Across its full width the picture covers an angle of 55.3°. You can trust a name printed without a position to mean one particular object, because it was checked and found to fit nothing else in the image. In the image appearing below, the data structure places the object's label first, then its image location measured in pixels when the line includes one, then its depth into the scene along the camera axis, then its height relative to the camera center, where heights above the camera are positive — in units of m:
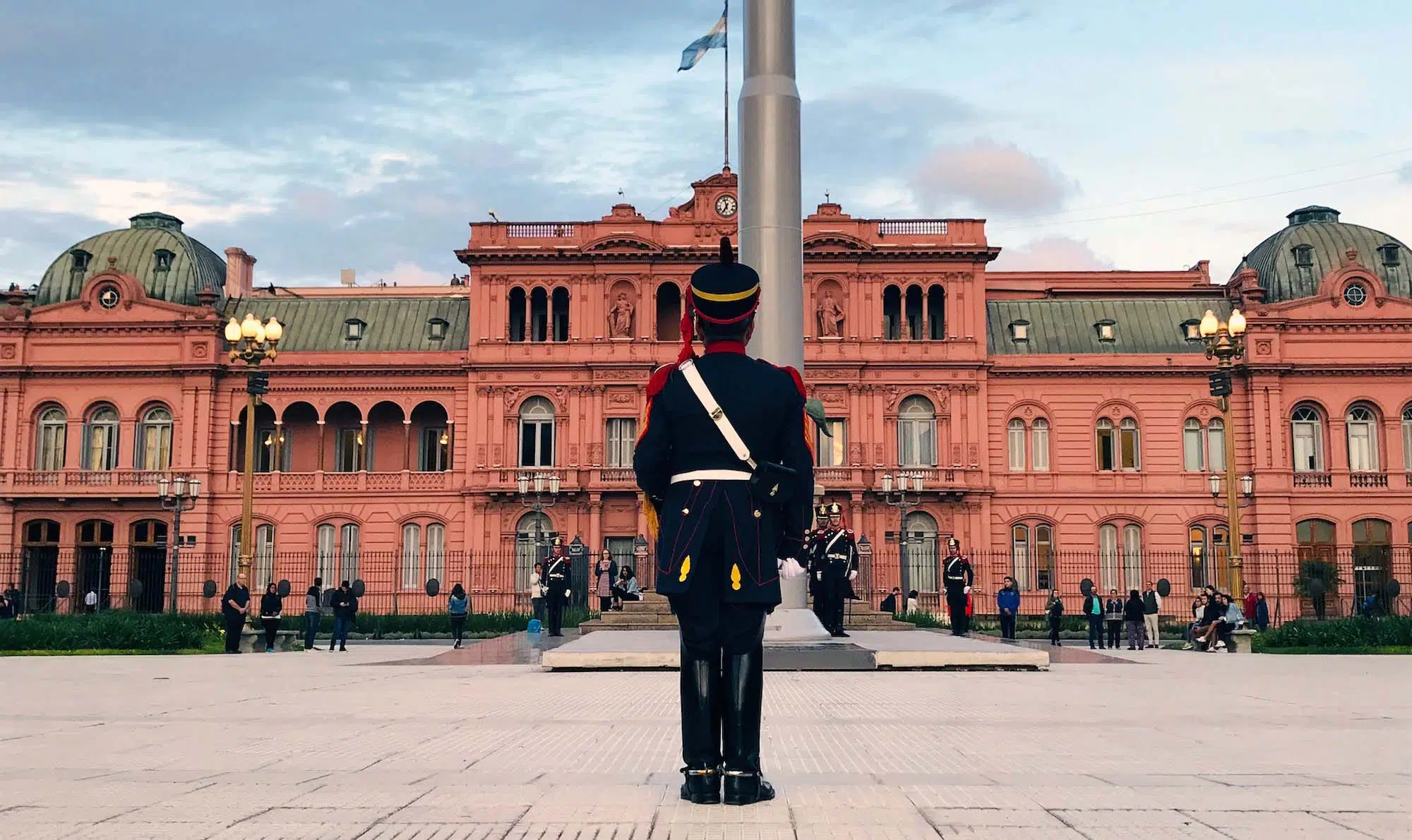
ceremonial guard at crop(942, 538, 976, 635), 25.92 -0.66
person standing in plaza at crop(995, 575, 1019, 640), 27.23 -1.07
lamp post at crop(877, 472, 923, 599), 42.81 +1.96
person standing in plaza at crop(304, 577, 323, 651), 25.48 -1.12
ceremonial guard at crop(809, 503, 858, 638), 21.20 -0.30
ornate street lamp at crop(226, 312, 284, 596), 25.20 +3.56
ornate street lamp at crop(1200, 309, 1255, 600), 26.14 +3.62
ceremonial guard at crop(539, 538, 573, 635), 26.97 -0.69
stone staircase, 25.23 -1.26
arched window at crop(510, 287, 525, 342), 49.88 +8.84
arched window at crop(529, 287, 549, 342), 49.81 +8.78
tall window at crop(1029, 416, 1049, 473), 49.19 +3.92
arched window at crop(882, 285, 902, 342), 49.72 +8.83
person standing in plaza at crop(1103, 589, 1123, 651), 27.81 -1.35
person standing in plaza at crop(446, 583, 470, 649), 26.12 -1.12
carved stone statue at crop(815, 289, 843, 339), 48.78 +8.52
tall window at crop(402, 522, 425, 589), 48.09 -0.07
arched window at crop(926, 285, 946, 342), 49.56 +8.82
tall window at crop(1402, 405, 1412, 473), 48.00 +4.04
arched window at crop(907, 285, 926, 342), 49.97 +8.87
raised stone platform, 15.91 -1.27
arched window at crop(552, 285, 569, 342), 49.59 +8.85
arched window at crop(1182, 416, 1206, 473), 48.91 +3.81
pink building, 47.66 +4.81
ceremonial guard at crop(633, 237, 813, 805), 6.14 +0.25
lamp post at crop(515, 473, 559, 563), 42.03 +2.09
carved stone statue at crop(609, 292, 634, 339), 48.84 +8.45
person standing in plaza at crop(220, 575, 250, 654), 23.03 -0.96
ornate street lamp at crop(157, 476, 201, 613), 33.25 +1.61
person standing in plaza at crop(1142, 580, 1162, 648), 28.14 -1.44
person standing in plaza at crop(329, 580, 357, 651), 25.00 -1.10
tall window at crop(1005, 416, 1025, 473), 49.12 +3.97
